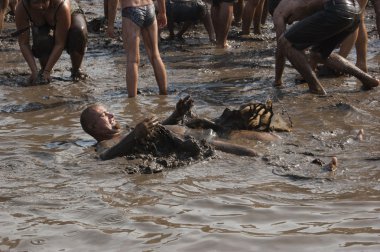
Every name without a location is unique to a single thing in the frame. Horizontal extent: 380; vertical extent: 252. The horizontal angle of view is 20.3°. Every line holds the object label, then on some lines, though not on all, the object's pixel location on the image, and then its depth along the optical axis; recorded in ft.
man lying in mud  23.85
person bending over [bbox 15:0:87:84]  37.80
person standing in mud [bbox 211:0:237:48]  48.59
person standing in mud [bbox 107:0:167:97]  33.27
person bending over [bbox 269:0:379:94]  32.57
